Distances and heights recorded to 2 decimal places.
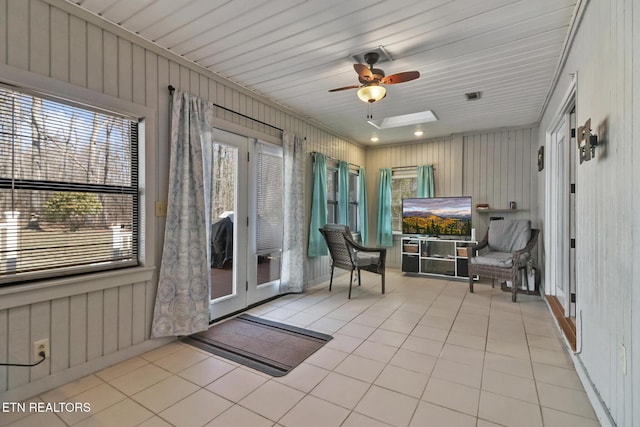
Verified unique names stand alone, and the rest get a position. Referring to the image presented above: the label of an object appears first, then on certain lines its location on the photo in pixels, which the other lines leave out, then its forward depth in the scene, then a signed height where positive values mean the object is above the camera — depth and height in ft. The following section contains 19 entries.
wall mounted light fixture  5.56 +1.44
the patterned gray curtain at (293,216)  12.94 -0.08
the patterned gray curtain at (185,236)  8.29 -0.65
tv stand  16.21 -2.37
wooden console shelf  15.69 +0.24
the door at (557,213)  10.78 +0.06
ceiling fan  7.94 +3.76
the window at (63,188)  5.91 +0.58
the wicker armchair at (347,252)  13.02 -1.74
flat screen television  15.87 -0.09
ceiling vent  11.27 +4.62
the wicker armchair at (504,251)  12.49 -1.73
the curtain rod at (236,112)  8.52 +3.67
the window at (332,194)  16.79 +1.18
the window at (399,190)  19.20 +1.60
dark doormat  7.52 -3.71
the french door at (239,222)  10.38 -0.32
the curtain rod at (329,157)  14.95 +3.16
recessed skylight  14.66 +4.87
